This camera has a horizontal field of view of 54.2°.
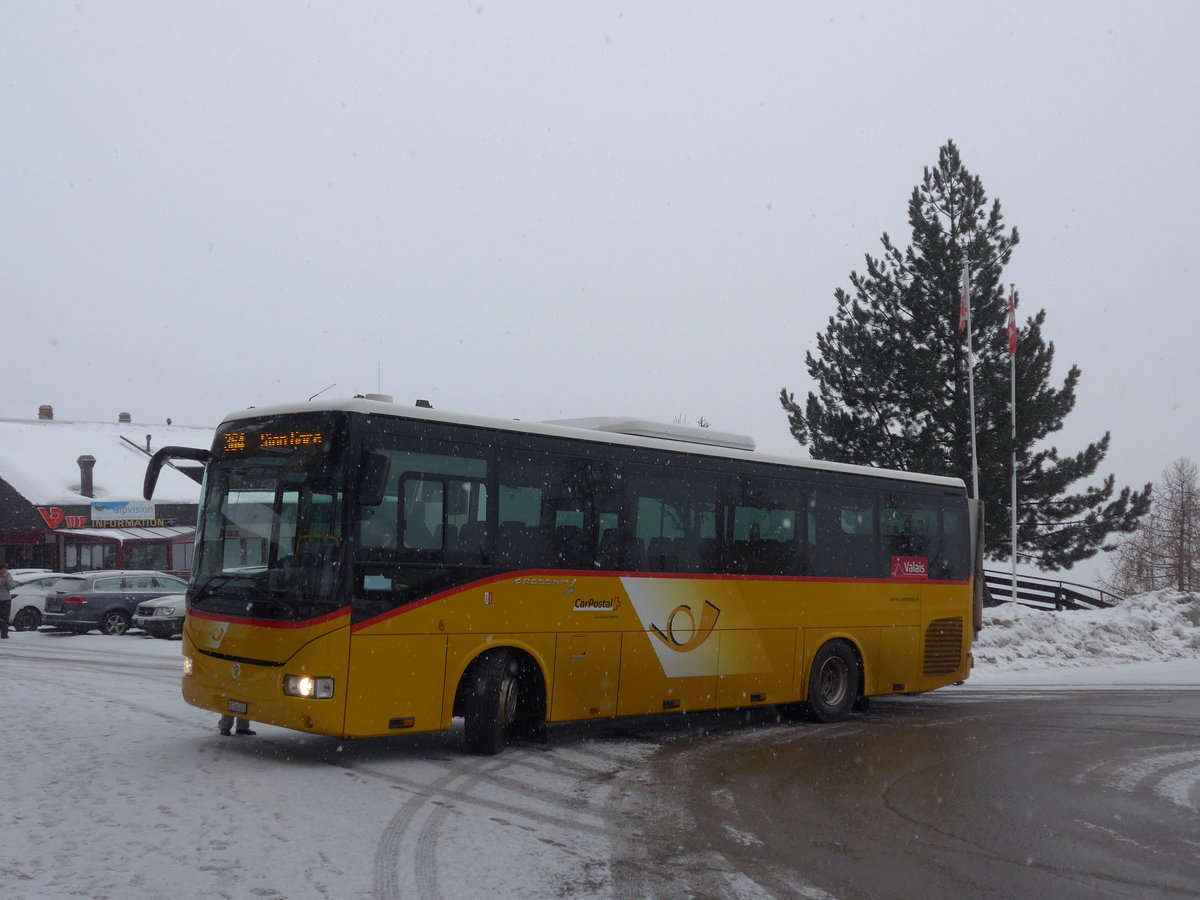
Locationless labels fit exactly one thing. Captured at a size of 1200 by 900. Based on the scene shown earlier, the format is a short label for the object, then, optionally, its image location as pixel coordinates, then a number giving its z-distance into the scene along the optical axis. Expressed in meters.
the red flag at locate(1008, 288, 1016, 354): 32.12
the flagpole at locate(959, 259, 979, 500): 30.75
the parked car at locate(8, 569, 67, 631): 30.75
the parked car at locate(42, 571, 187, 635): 28.52
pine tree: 34.09
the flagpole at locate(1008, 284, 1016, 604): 32.16
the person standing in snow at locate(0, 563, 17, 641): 27.16
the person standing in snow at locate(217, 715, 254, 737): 11.08
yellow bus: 9.78
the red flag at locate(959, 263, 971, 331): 31.36
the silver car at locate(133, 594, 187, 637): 27.09
